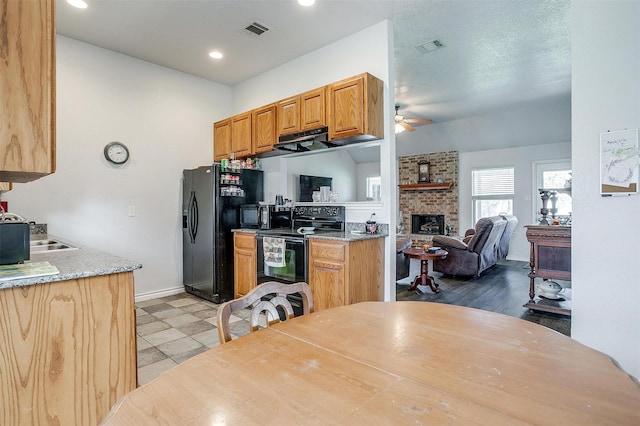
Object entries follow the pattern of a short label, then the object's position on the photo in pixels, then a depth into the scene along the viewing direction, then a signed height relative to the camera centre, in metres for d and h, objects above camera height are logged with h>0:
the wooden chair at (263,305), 1.10 -0.36
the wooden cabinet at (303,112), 3.42 +1.06
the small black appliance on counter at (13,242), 1.55 -0.15
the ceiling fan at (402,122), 5.55 +1.47
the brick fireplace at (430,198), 7.73 +0.24
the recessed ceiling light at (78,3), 2.89 +1.84
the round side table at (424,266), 4.45 -0.81
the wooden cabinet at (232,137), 4.23 +0.98
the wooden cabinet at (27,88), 1.16 +0.45
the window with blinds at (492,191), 7.15 +0.36
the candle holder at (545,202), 3.67 +0.05
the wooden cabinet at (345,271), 2.82 -0.57
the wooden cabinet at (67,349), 1.30 -0.60
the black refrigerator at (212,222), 3.89 -0.15
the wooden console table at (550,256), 3.31 -0.51
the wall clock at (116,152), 3.80 +0.68
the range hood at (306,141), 3.40 +0.73
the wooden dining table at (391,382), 0.68 -0.43
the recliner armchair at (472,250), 4.98 -0.66
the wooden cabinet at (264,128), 3.93 +0.99
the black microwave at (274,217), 4.01 -0.10
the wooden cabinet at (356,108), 3.06 +0.97
